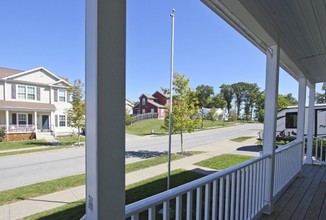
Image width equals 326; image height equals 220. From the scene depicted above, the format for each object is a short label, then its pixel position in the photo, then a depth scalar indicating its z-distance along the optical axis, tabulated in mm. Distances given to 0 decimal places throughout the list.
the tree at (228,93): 69062
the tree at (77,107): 14547
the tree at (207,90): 68738
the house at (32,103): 17531
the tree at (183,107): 11266
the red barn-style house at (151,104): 41000
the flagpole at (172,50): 6447
